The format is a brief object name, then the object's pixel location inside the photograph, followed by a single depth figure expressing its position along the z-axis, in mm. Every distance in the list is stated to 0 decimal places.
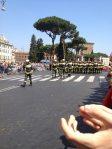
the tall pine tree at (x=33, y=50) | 48003
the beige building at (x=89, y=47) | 62844
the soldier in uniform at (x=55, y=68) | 12767
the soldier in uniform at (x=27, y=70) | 8592
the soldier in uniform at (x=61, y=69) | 12856
